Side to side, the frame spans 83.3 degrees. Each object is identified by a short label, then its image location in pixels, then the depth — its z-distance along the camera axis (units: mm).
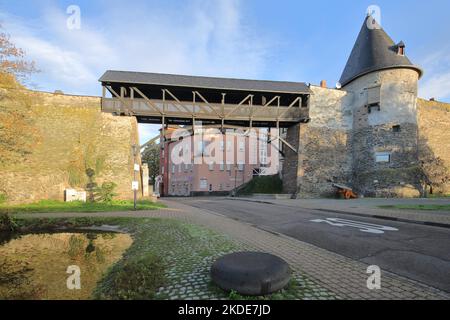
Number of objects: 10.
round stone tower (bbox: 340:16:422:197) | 21766
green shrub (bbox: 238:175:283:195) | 29844
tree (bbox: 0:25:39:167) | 12805
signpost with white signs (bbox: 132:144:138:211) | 14040
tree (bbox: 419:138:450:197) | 21062
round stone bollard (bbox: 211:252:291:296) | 3252
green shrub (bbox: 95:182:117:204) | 17531
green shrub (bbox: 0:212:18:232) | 9148
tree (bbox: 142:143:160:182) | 53375
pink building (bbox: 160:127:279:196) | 39719
